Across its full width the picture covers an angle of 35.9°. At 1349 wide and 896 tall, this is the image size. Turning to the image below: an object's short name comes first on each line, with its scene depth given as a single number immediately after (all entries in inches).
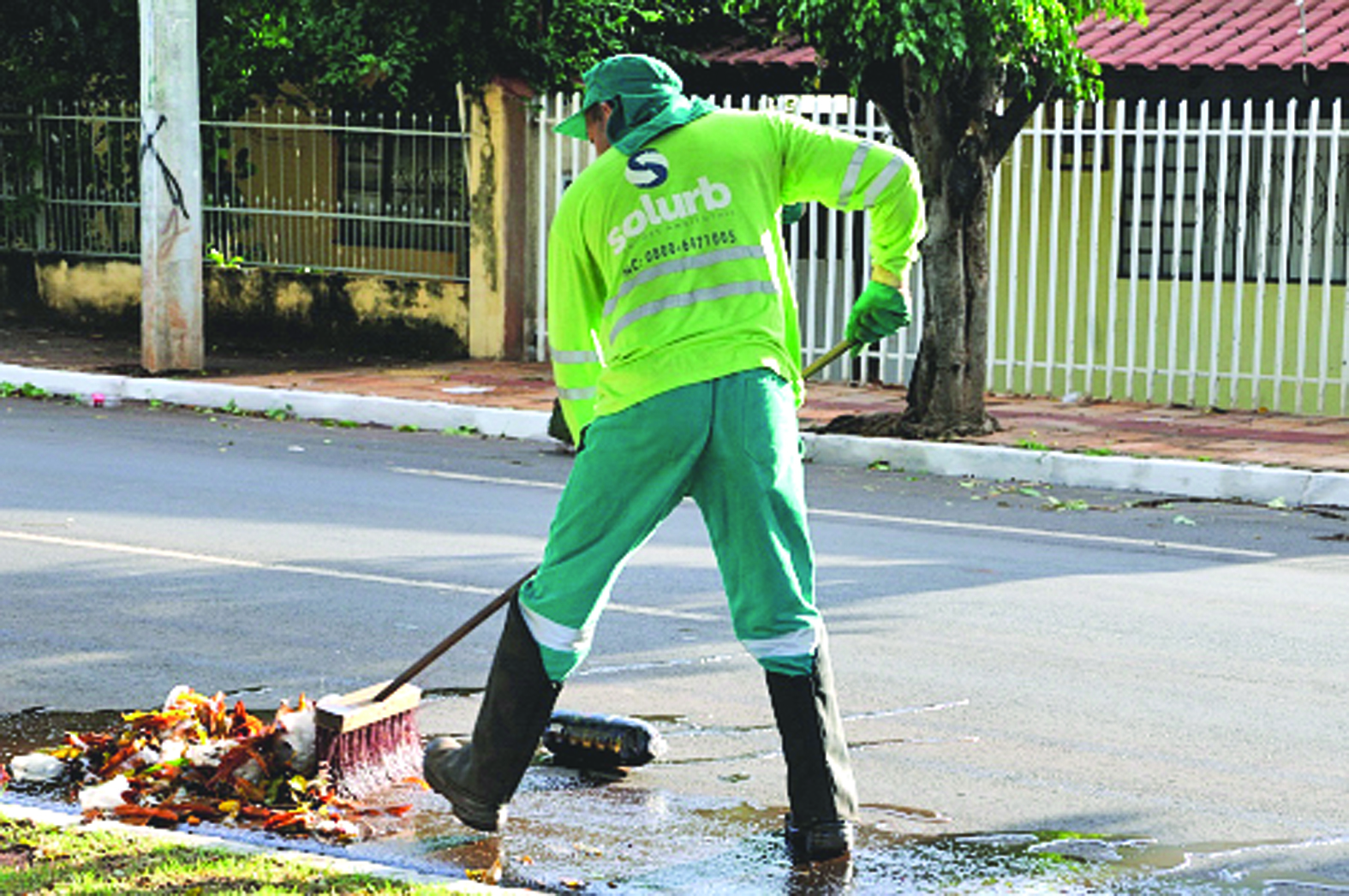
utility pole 597.3
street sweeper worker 185.2
